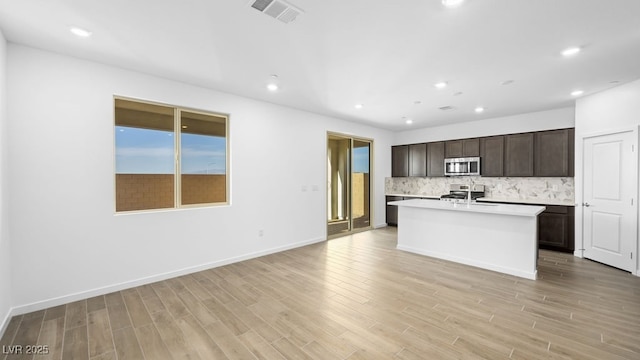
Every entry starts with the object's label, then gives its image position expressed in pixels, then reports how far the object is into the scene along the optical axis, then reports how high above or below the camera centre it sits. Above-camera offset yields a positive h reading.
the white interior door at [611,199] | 3.91 -0.34
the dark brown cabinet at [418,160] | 7.23 +0.47
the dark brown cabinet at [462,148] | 6.35 +0.71
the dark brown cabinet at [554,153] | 5.14 +0.48
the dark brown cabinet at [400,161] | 7.56 +0.47
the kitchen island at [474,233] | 3.75 -0.89
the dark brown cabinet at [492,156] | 5.98 +0.49
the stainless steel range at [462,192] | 6.07 -0.34
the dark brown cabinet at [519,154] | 5.60 +0.48
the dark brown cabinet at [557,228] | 4.87 -0.94
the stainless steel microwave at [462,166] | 6.26 +0.26
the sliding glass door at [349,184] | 6.70 -0.17
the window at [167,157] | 3.52 +0.29
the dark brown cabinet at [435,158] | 6.91 +0.49
